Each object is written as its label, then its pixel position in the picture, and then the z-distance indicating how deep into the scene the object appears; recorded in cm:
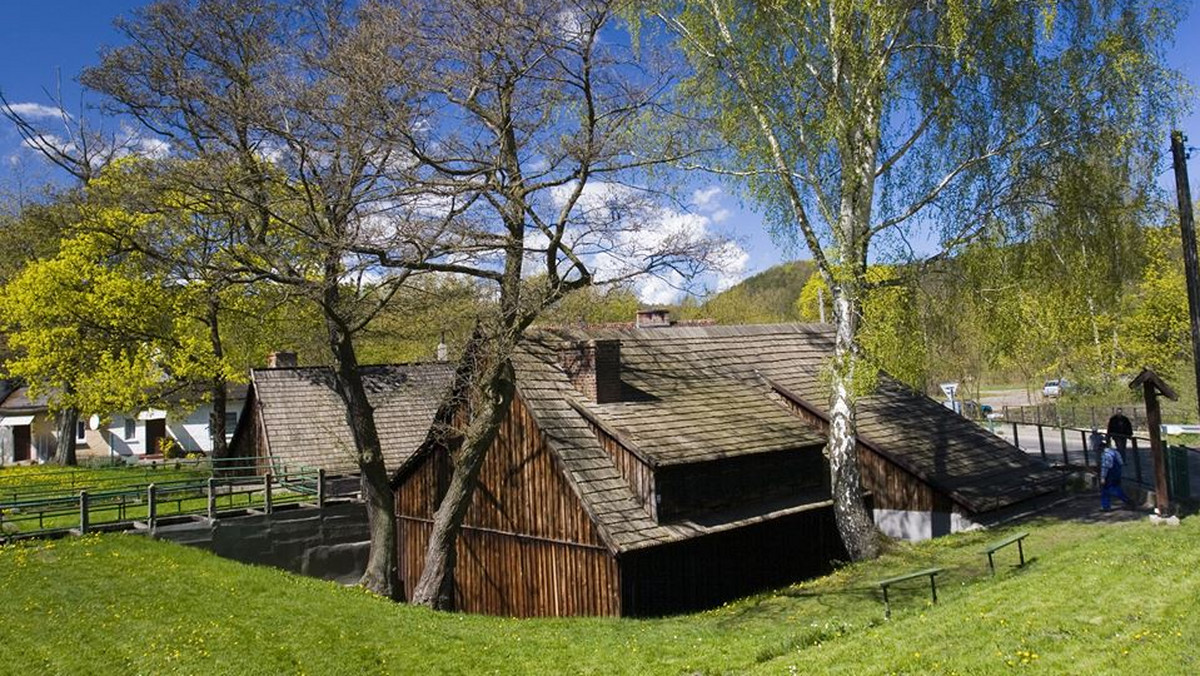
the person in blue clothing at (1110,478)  1873
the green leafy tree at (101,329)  3158
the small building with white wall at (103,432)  5016
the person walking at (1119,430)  1988
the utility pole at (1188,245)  1634
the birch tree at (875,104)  1667
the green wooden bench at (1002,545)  1369
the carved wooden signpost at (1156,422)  1598
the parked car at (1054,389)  5733
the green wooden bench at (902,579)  1226
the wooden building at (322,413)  2864
